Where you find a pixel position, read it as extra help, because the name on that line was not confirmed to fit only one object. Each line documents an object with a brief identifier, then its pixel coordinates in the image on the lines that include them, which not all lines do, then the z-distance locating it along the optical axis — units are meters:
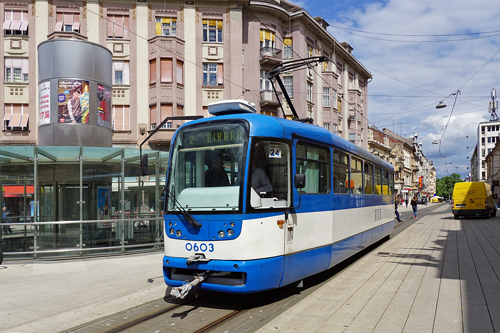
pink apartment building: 27.00
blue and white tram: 6.34
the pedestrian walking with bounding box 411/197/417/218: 30.06
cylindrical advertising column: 13.64
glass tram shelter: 11.40
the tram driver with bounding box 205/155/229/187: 6.60
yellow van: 28.58
